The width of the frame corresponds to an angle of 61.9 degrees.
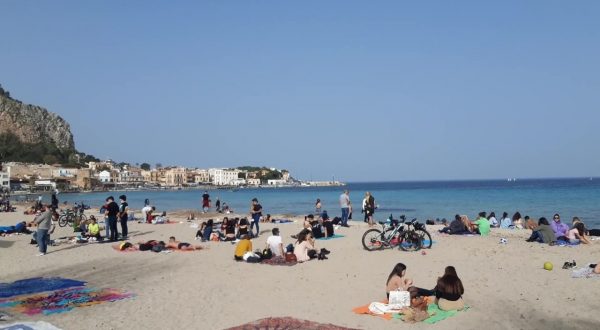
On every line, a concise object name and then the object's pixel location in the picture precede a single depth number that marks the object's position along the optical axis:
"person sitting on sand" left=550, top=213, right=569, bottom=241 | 16.26
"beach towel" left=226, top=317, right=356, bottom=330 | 6.99
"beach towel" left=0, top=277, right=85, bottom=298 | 9.69
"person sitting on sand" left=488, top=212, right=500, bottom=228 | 24.97
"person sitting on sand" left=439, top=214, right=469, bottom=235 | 18.95
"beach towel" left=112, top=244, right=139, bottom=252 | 15.78
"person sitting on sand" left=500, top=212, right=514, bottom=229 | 24.24
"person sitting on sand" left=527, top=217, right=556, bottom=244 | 16.00
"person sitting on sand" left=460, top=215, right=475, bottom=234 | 19.28
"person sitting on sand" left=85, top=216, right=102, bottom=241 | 18.00
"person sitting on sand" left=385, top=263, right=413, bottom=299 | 8.71
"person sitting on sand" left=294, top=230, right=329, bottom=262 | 13.09
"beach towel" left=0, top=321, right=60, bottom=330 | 6.86
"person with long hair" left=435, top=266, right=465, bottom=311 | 8.23
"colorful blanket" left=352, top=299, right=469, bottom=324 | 7.81
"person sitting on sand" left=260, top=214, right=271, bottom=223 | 25.98
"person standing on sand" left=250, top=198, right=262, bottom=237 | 18.71
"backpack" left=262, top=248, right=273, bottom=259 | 13.27
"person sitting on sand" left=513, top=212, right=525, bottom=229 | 23.88
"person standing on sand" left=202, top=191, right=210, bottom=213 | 32.75
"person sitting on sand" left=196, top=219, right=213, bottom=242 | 17.98
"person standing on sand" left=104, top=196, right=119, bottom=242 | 17.49
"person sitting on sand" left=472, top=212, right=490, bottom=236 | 18.80
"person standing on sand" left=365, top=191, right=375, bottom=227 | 21.98
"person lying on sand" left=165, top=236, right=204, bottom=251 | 15.82
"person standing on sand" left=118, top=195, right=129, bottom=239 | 18.39
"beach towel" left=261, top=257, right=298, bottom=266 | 12.72
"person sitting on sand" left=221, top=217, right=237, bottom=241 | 17.67
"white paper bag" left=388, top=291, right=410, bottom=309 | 8.24
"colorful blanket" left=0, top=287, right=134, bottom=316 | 8.28
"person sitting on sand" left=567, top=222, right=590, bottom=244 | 15.89
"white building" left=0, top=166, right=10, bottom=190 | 110.49
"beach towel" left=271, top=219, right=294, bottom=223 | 26.15
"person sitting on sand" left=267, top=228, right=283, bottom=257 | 13.59
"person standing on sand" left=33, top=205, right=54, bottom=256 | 14.99
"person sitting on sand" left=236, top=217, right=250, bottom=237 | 17.30
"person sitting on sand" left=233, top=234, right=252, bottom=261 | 13.55
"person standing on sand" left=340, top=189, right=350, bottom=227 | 21.88
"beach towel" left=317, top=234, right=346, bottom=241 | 17.85
